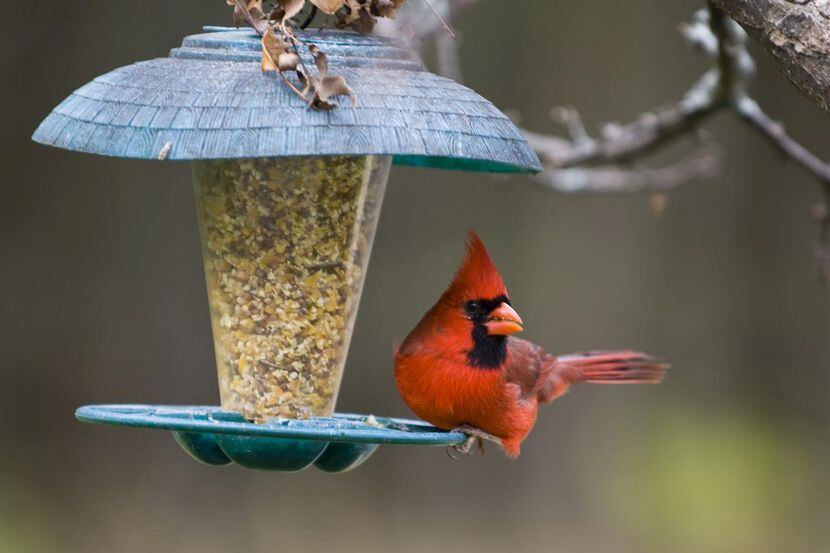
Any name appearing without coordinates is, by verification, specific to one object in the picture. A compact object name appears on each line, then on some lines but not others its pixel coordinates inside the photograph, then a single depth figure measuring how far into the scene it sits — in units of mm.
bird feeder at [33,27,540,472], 3869
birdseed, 4695
